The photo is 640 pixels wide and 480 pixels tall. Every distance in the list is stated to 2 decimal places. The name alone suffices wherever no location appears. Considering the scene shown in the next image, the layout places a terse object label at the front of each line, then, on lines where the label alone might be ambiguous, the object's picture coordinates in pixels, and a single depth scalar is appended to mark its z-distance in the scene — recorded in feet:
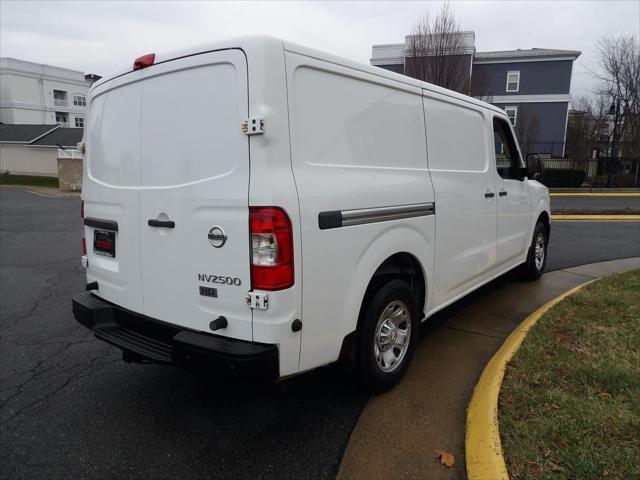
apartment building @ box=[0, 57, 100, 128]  190.08
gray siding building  117.29
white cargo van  8.18
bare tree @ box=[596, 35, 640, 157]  77.87
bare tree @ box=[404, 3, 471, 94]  64.23
